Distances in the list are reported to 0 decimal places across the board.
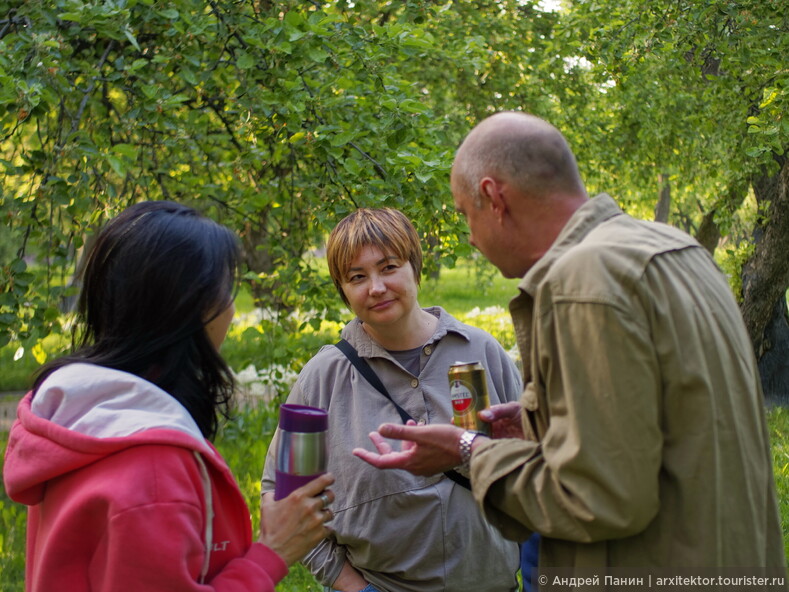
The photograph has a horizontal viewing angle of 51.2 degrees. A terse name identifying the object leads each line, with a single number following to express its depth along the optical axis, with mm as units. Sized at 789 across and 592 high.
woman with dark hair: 1621
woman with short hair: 2625
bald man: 1651
